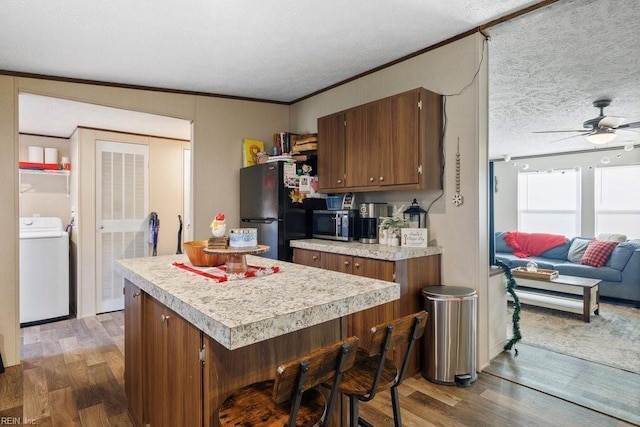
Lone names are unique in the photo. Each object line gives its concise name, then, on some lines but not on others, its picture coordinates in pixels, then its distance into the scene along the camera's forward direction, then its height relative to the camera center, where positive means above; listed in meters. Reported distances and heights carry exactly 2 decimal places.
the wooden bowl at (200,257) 1.98 -0.26
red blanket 6.05 -0.56
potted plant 2.98 -0.15
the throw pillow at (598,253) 5.05 -0.62
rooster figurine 1.84 -0.09
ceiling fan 4.07 +0.99
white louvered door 4.42 -0.01
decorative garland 3.04 -0.78
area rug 3.04 -1.23
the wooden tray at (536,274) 4.42 -0.81
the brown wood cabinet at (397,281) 2.55 -0.54
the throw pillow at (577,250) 5.50 -0.62
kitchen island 1.15 -0.43
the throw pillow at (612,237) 5.34 -0.41
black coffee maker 3.16 -0.10
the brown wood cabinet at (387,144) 2.73 +0.55
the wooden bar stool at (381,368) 1.31 -0.66
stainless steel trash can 2.51 -0.89
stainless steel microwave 3.23 -0.14
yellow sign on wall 4.15 +0.68
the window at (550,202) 6.60 +0.16
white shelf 4.51 +0.49
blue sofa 4.70 -0.85
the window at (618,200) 5.84 +0.16
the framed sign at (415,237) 2.86 -0.22
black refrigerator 3.47 +0.00
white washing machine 3.91 -0.74
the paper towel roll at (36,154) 4.54 +0.71
